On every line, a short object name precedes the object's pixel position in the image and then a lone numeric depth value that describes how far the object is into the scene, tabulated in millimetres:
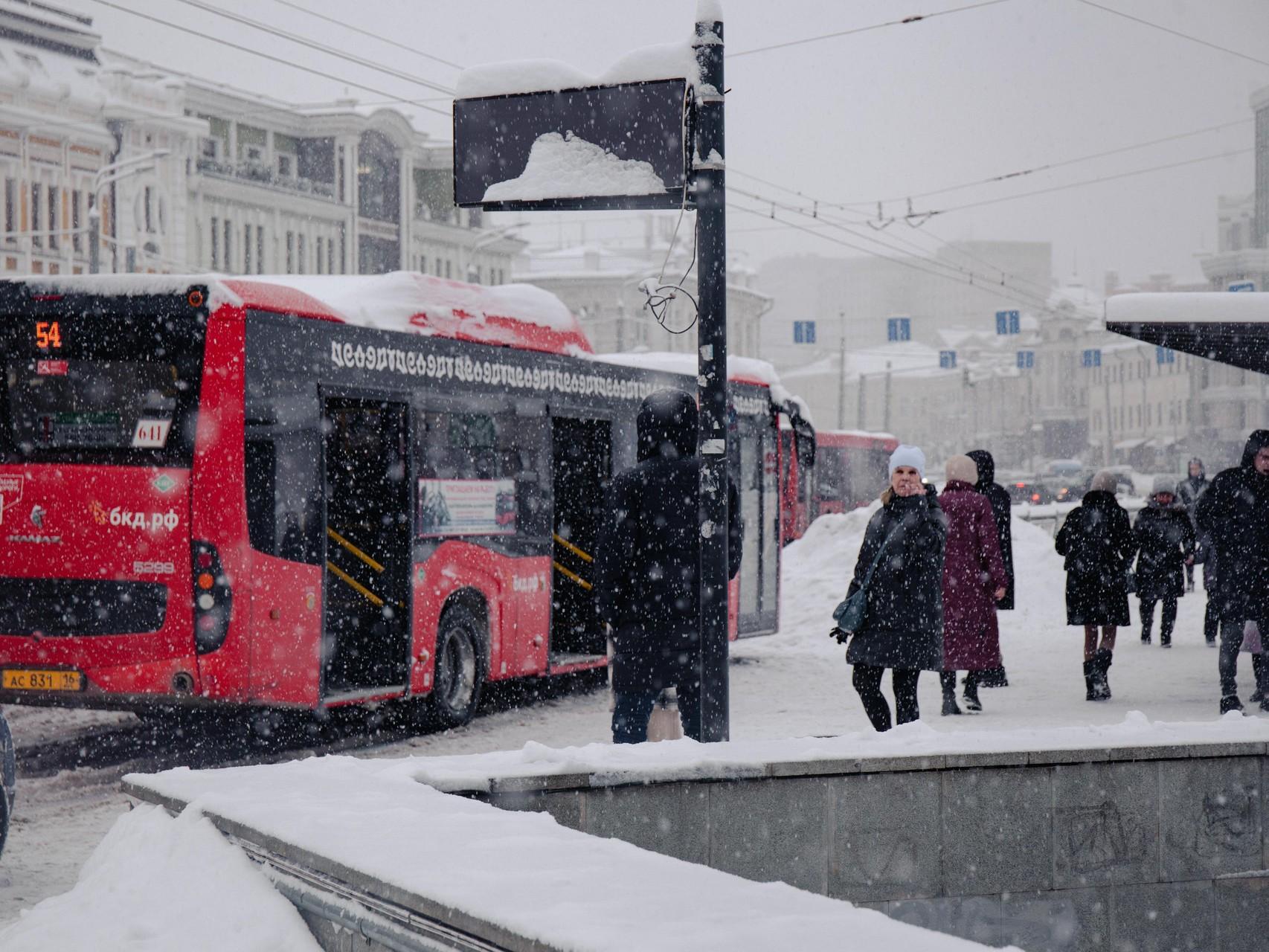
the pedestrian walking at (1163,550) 17906
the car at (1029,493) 65625
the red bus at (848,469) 50706
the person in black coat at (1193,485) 22688
